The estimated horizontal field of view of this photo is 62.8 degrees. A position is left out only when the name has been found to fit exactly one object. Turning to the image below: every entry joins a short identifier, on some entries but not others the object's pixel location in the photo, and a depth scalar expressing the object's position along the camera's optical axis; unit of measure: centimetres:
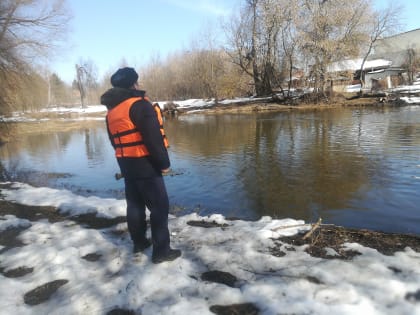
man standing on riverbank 360
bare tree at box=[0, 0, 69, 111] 1662
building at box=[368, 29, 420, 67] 6069
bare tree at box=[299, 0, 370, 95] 3706
